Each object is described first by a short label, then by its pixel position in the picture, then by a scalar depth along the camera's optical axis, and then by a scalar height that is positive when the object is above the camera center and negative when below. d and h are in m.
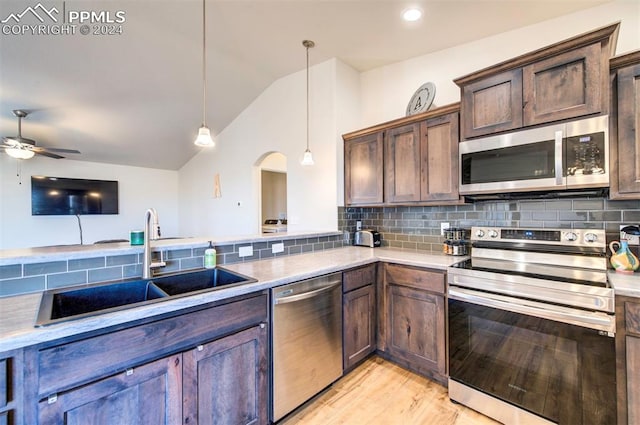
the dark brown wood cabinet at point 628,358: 1.36 -0.77
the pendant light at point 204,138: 1.96 +0.55
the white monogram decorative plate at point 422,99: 2.68 +1.13
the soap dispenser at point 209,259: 1.89 -0.32
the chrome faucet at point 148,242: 1.59 -0.17
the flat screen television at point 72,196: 4.66 +0.34
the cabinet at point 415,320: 2.05 -0.88
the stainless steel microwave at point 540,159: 1.64 +0.33
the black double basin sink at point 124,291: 1.30 -0.44
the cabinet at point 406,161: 2.31 +0.47
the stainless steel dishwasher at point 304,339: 1.67 -0.86
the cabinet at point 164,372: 1.00 -0.69
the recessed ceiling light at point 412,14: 2.24 +1.65
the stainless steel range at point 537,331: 1.42 -0.73
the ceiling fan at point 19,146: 3.25 +0.85
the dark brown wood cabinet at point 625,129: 1.58 +0.46
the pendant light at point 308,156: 2.74 +0.56
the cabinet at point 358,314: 2.14 -0.86
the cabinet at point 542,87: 1.62 +0.82
